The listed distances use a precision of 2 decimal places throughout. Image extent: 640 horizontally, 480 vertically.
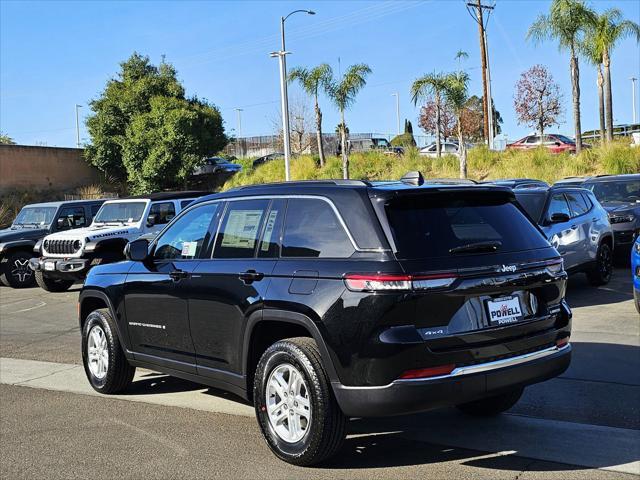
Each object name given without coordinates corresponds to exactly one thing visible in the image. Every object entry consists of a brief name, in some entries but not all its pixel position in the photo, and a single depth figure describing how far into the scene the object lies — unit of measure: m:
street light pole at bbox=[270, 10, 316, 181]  28.55
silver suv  10.90
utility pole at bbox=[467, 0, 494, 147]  35.27
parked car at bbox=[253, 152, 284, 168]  43.59
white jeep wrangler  13.70
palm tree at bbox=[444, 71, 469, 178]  28.14
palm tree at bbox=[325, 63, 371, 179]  33.59
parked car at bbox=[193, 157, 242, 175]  40.22
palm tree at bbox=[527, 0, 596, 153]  28.00
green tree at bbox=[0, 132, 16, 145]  65.88
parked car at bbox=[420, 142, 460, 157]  39.22
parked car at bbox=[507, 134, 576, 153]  31.76
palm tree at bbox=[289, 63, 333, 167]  33.78
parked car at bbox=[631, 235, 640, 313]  8.23
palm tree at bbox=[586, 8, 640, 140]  29.30
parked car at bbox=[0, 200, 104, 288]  16.33
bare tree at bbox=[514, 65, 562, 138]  47.66
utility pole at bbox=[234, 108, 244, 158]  58.00
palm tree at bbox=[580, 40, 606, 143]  29.50
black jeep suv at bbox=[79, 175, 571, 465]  4.14
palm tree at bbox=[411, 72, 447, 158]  28.30
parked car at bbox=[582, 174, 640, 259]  14.14
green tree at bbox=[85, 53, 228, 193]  36.88
